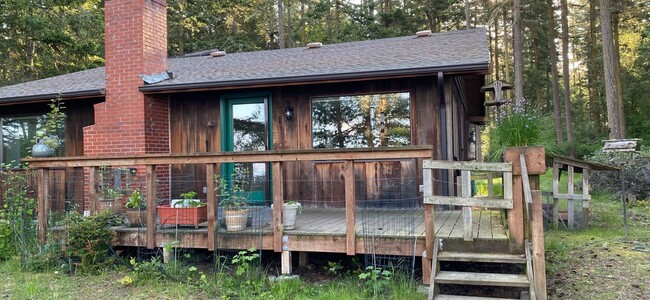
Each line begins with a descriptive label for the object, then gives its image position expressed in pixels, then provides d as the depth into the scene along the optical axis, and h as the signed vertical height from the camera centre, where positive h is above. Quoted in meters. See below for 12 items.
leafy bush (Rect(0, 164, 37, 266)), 6.04 -0.69
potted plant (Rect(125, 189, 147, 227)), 5.65 -0.49
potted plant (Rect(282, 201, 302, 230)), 4.97 -0.54
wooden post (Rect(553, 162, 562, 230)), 7.04 -0.56
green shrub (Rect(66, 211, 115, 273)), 5.30 -0.81
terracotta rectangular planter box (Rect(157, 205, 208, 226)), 5.36 -0.55
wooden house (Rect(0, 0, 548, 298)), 6.52 +0.85
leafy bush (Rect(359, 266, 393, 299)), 4.34 -1.16
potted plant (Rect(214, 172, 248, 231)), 5.12 -0.50
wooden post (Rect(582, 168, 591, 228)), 6.99 -0.74
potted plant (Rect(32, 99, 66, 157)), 7.21 +0.67
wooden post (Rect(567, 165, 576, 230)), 7.05 -0.74
